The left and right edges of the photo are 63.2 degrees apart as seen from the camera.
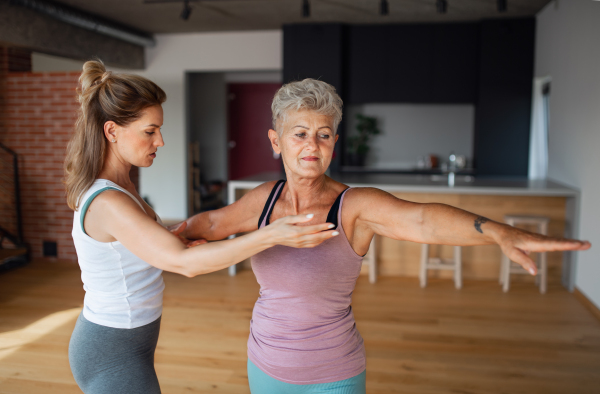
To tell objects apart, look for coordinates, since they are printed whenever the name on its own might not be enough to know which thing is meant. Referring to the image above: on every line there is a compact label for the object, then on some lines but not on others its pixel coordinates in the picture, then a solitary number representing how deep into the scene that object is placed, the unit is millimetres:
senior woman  1295
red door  9633
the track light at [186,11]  5546
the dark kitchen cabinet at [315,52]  6934
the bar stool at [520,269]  4553
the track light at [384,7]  5285
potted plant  7535
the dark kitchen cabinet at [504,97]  6523
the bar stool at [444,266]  4656
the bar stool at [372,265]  4844
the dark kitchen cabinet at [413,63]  6785
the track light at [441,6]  5304
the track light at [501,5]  5269
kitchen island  4703
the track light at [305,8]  5316
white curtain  6570
